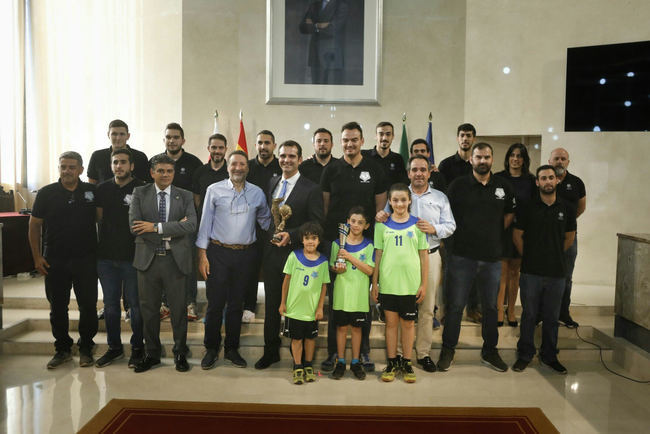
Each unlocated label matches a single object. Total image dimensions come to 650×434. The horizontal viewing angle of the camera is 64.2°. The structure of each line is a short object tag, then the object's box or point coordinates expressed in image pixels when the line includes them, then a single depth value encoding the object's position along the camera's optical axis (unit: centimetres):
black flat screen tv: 609
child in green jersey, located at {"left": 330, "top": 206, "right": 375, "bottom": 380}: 372
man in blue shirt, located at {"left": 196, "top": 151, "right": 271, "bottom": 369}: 390
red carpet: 298
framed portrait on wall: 658
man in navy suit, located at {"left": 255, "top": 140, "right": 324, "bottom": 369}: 383
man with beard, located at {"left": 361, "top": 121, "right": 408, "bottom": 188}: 454
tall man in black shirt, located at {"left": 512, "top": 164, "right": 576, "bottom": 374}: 390
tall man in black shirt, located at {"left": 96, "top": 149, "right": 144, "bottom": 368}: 393
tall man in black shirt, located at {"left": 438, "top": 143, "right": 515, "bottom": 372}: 392
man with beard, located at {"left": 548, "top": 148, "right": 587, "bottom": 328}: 448
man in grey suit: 382
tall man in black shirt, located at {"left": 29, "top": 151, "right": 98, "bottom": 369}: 390
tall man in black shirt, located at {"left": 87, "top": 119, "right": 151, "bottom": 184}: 452
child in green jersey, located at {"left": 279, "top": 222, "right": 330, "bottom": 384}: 372
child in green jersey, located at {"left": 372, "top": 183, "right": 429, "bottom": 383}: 371
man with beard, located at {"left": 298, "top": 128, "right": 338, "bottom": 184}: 437
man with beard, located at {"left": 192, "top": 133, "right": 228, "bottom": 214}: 454
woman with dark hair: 438
